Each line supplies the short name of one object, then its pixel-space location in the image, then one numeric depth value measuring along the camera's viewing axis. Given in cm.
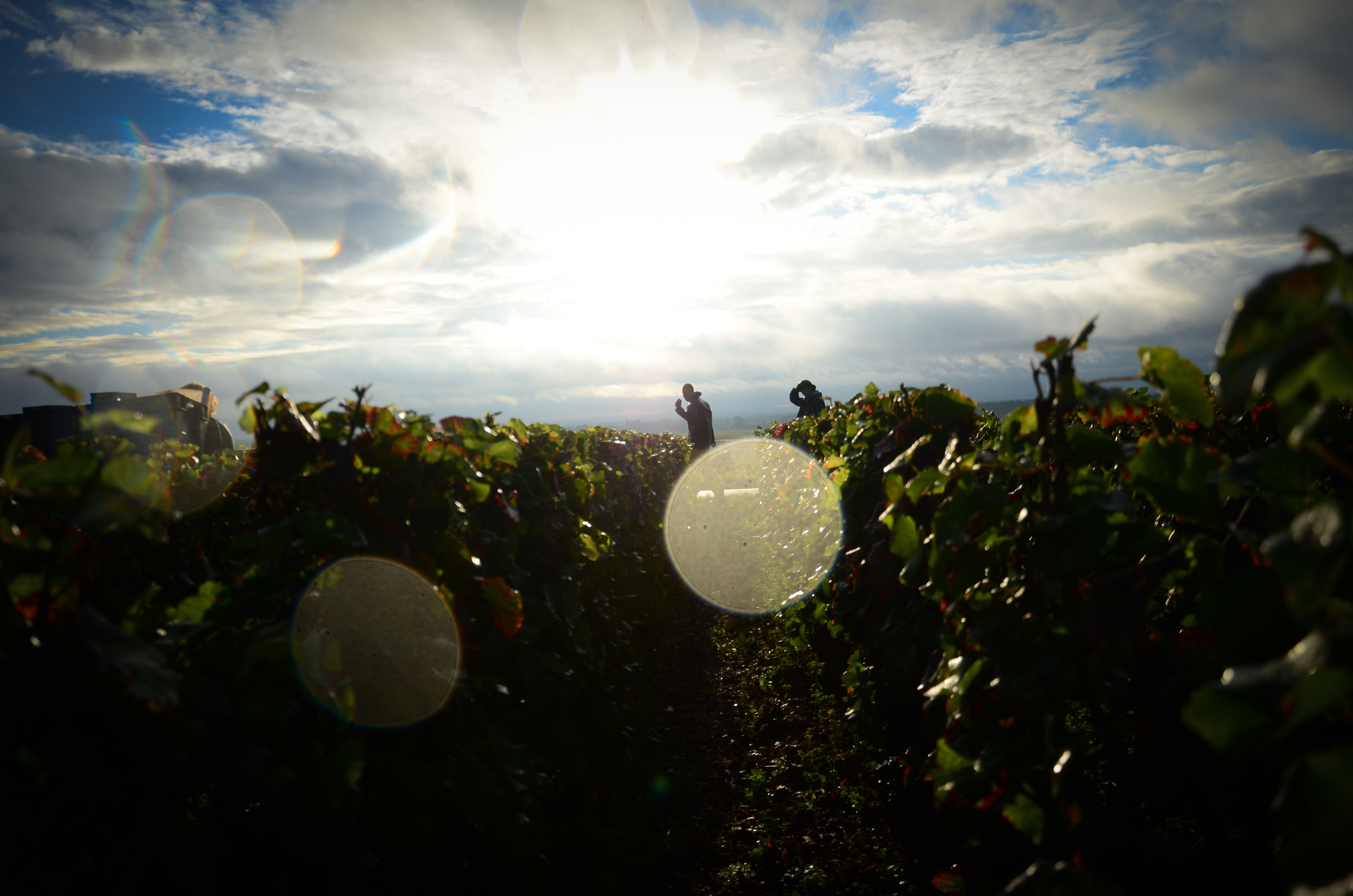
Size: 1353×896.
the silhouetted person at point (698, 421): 1714
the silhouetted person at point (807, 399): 1519
